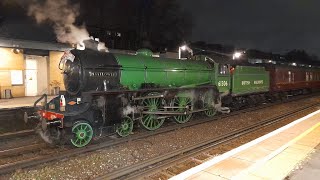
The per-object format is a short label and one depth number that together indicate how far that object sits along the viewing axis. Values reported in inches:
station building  713.6
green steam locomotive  322.3
